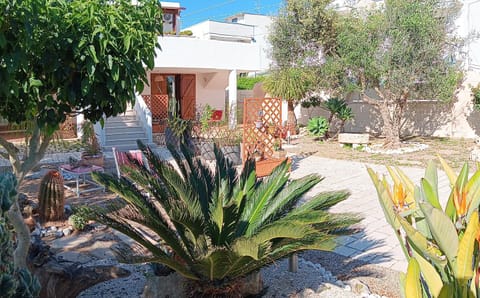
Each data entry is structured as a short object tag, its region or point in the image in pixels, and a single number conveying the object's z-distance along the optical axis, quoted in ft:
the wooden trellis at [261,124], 35.40
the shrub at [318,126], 57.67
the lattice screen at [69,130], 53.09
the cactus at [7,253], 7.51
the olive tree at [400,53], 45.65
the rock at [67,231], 21.07
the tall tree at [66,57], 9.75
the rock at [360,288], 14.46
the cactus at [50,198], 22.61
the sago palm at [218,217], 11.12
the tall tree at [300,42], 57.62
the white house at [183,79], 54.95
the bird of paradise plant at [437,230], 7.64
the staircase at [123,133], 51.49
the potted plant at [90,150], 35.22
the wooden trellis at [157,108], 63.51
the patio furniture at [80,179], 28.86
